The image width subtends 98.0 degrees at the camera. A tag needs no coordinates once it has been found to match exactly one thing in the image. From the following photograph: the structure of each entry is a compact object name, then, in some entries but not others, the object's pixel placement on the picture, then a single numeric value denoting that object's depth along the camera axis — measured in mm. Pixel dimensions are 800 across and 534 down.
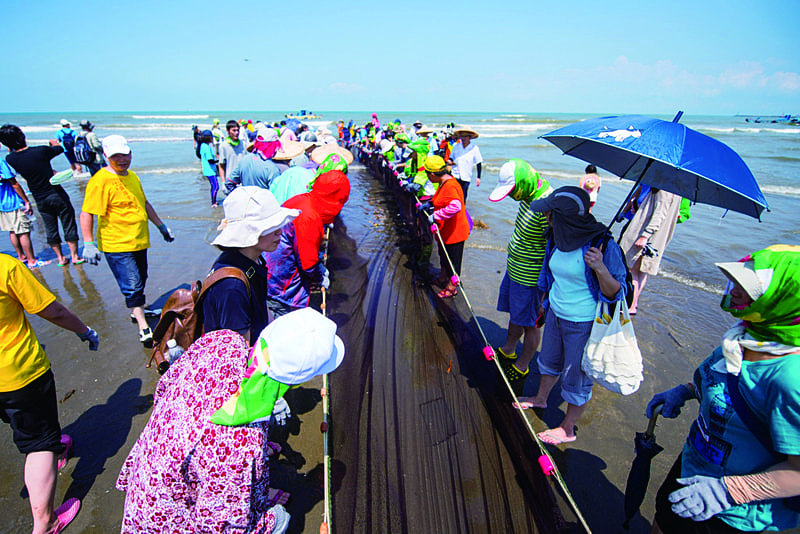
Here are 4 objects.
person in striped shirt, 2957
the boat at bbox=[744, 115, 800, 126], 74162
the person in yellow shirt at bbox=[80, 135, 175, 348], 3303
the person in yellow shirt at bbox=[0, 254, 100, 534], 1848
